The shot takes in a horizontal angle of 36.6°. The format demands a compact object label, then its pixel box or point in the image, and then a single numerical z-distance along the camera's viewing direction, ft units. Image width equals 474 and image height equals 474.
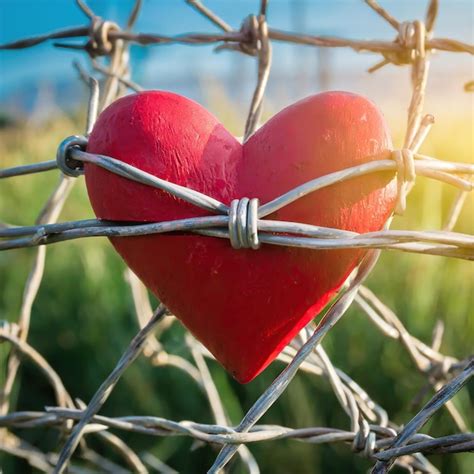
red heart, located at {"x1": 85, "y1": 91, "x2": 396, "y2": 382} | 1.39
